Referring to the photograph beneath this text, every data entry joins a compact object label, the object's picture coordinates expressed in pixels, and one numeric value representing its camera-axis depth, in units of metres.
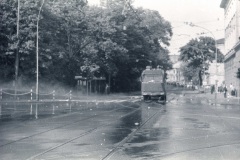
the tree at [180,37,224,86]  116.71
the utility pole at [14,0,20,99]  44.47
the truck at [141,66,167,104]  46.72
